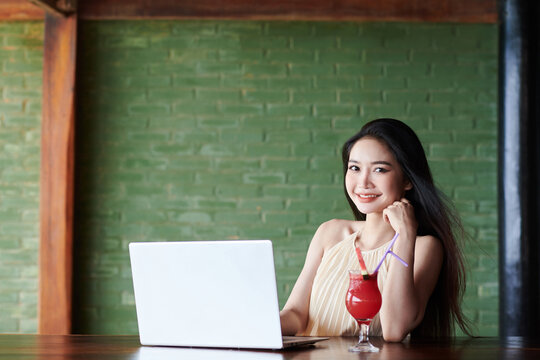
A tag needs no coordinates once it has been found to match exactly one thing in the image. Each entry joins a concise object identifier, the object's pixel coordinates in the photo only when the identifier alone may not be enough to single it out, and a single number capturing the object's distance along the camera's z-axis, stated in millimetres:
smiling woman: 2066
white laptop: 1433
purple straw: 1787
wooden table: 1412
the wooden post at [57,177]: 3816
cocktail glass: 1548
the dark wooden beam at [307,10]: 3930
